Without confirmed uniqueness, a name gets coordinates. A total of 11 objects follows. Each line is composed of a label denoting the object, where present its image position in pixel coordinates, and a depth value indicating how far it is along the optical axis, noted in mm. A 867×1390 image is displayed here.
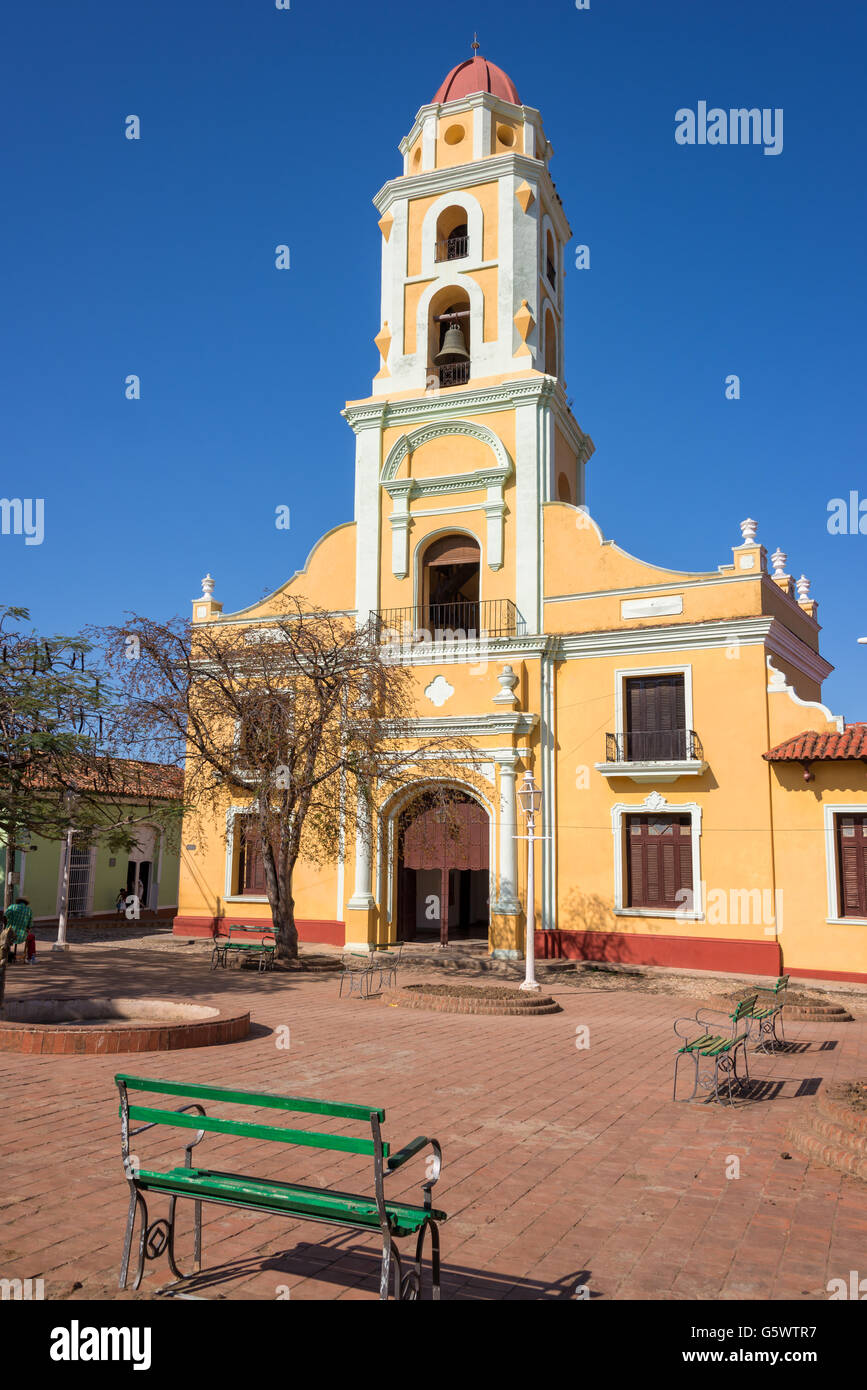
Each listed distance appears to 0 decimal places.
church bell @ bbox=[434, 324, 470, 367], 22641
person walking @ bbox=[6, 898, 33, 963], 16438
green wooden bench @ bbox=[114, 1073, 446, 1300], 3988
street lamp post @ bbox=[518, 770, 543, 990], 16000
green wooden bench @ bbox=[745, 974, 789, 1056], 10718
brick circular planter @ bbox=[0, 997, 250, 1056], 9078
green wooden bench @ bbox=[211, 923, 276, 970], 17891
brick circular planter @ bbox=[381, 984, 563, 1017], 13258
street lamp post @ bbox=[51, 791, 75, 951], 20641
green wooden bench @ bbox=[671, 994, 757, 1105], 8500
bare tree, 17859
